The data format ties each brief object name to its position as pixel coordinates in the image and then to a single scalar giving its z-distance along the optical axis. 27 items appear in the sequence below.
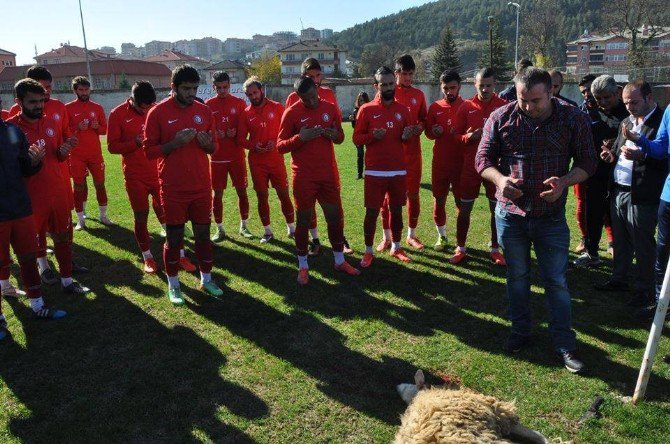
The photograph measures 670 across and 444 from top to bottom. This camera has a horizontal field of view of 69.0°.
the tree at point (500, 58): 48.59
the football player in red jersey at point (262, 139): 7.02
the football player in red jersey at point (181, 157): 4.95
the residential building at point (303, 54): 100.69
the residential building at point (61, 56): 112.59
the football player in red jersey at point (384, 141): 5.92
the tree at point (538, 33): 61.22
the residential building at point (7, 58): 99.96
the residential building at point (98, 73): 76.88
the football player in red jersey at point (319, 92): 6.79
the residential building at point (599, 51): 98.37
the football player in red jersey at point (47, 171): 4.97
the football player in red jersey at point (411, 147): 6.60
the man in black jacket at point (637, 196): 4.65
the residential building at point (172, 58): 112.56
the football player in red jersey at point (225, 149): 7.13
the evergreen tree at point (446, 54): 52.91
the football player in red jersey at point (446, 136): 6.39
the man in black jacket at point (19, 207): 4.48
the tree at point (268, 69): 86.56
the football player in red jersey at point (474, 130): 5.87
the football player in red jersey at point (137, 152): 5.96
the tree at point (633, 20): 45.50
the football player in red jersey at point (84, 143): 8.06
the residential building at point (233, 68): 89.44
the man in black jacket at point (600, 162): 5.41
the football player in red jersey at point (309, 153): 5.60
